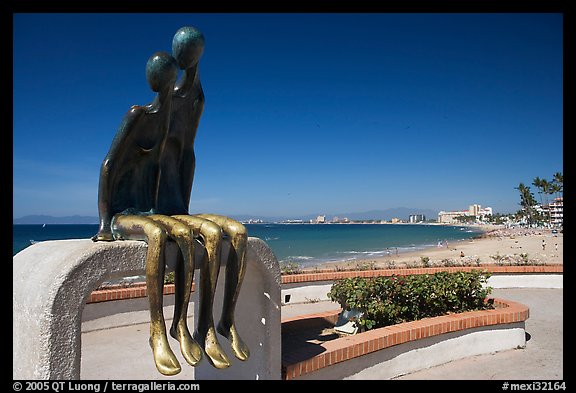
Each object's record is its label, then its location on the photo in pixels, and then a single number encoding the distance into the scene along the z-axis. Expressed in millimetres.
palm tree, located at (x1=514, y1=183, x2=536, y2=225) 82250
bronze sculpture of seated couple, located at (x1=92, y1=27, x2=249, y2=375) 3311
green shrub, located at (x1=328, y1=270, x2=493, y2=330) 5988
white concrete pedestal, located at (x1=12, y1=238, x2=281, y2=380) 2959
